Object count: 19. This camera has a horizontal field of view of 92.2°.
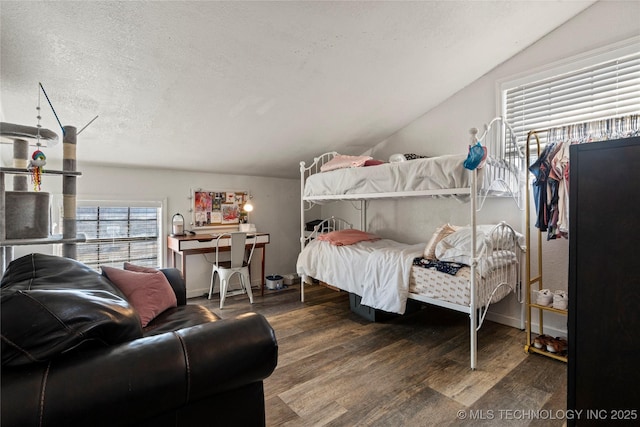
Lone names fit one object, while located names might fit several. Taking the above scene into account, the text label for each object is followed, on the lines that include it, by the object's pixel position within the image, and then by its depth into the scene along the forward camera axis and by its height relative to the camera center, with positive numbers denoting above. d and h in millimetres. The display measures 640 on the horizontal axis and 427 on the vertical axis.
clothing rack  2121 +596
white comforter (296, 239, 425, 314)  2602 -510
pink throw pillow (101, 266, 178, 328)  1808 -467
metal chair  3529 -606
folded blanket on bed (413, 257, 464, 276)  2361 -391
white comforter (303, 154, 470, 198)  2262 +333
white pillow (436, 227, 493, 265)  2371 -240
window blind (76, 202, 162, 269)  3410 -221
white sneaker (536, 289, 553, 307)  2418 -639
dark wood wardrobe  852 -193
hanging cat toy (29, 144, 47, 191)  1497 +237
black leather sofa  721 -405
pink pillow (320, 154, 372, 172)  3139 +558
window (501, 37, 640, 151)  2393 +1085
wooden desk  3539 -371
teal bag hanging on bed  2053 +405
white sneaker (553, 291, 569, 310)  2292 -633
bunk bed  2268 -325
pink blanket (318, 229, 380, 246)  3389 -251
